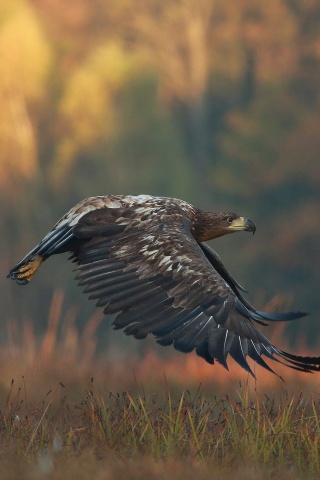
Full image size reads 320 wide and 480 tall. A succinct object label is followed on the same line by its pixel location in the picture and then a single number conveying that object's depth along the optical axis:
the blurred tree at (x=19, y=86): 65.56
